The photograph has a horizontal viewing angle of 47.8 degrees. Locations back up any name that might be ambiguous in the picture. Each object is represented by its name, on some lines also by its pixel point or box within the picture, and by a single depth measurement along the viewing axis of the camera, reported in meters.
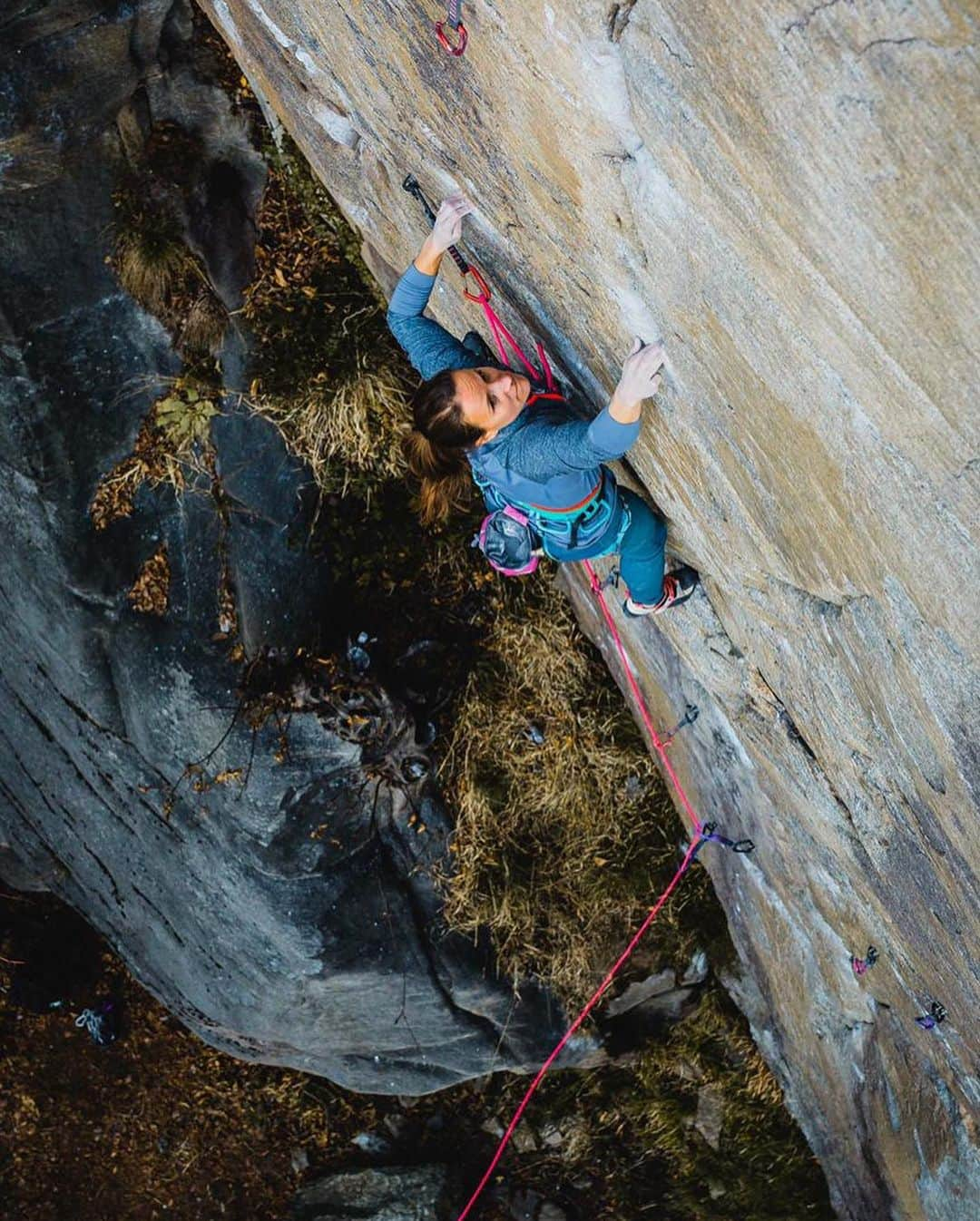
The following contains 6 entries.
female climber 3.45
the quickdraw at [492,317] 3.84
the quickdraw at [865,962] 4.14
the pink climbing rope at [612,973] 6.20
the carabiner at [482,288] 3.94
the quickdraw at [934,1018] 3.71
